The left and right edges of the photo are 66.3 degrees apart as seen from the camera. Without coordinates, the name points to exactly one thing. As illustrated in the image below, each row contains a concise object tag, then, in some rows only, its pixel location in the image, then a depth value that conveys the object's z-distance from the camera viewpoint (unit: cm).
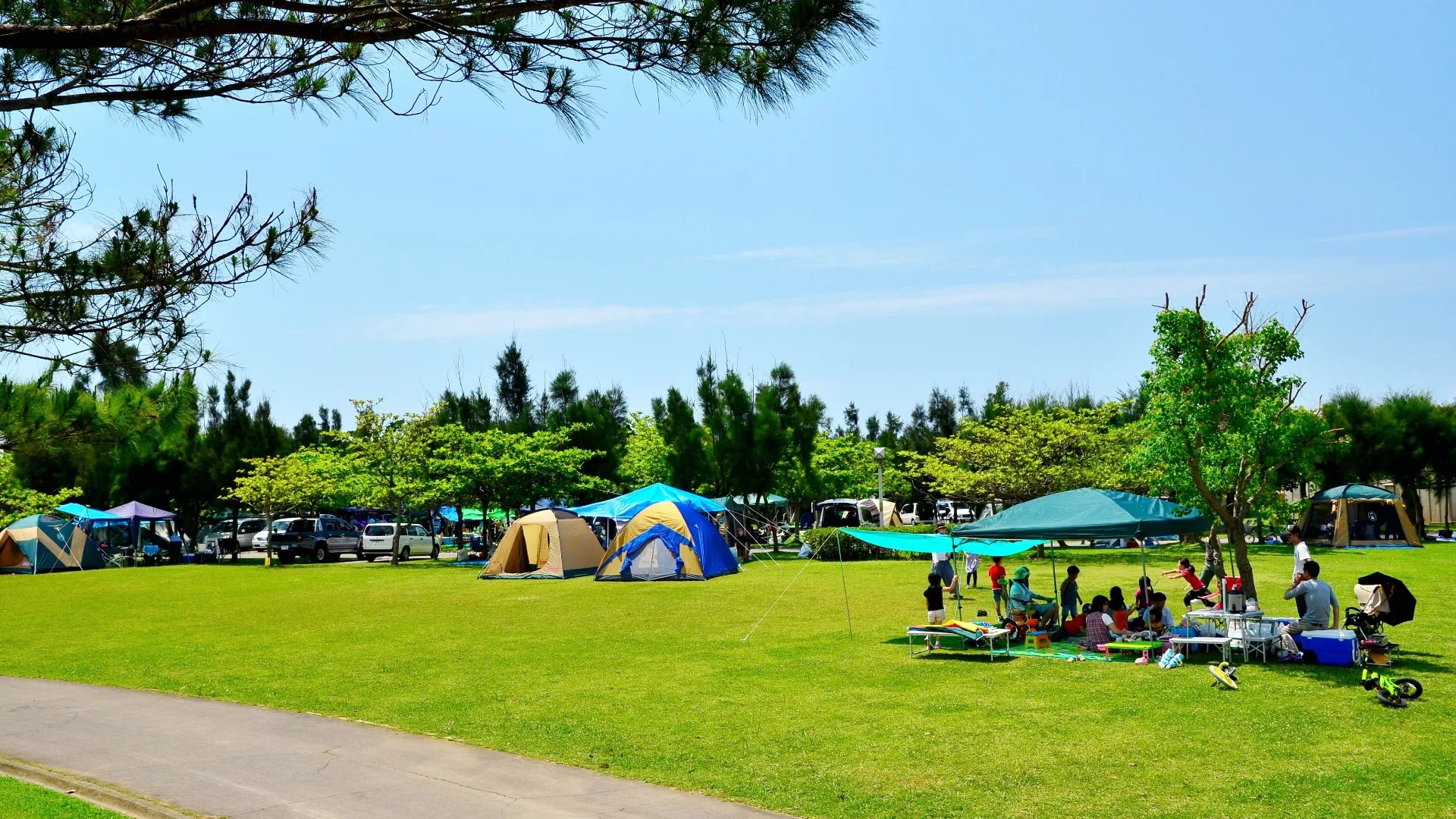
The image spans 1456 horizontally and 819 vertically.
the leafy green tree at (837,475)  3869
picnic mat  1242
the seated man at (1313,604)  1170
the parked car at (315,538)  3753
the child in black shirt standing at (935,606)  1434
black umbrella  1133
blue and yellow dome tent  2450
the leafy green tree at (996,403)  4019
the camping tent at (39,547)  3272
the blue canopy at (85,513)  3588
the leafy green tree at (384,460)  3478
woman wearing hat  1407
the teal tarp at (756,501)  3750
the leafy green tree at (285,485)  3622
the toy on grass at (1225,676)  1023
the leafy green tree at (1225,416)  1270
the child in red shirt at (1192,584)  1526
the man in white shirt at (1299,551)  1548
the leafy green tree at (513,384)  5675
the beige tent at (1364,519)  3319
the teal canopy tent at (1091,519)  1291
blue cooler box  1109
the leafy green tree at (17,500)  3556
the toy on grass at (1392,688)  909
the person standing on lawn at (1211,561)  1720
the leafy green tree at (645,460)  3928
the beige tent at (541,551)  2672
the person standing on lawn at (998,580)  1614
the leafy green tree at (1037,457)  3334
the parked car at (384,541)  3847
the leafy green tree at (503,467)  3444
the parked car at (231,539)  3991
